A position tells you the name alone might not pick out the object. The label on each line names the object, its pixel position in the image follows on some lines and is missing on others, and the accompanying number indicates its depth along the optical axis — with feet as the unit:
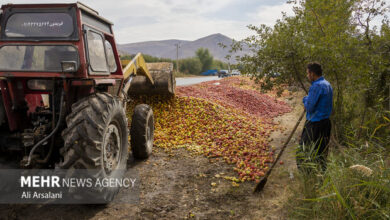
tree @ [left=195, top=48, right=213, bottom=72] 327.88
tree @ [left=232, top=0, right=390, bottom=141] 16.58
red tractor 10.54
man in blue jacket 13.73
